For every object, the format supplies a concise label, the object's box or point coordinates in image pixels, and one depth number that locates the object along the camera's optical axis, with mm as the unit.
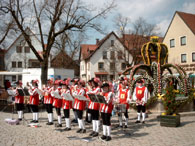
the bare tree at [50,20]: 17766
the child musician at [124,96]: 9120
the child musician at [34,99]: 10662
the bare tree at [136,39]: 39844
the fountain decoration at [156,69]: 12906
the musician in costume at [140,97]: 10273
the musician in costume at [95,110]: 8157
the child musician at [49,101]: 10242
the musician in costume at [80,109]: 8750
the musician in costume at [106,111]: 7351
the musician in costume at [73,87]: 10562
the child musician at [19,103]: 11320
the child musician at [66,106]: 9047
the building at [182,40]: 34781
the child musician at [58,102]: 9773
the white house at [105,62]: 48250
